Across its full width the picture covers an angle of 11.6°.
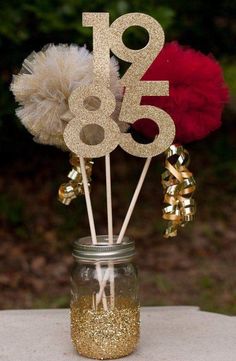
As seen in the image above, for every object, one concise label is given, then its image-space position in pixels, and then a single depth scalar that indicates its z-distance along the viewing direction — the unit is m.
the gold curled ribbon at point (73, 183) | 1.31
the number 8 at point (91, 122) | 1.24
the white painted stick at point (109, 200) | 1.27
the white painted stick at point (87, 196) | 1.28
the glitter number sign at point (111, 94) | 1.25
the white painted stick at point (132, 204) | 1.28
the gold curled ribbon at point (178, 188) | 1.27
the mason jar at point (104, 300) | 1.26
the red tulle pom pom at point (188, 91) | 1.26
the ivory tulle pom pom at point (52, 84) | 1.25
